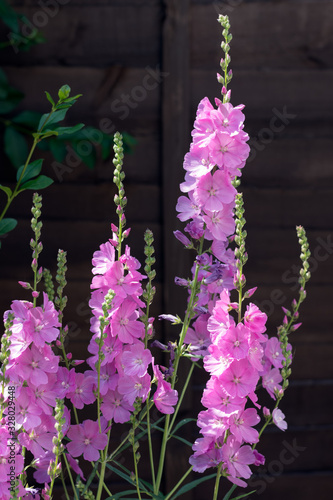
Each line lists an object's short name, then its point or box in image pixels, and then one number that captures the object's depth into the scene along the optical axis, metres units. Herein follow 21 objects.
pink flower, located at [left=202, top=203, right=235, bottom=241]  1.58
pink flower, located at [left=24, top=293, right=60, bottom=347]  1.54
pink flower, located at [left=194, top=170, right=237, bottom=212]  1.56
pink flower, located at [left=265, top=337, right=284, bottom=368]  1.64
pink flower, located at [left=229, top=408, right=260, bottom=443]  1.53
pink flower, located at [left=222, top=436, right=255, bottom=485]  1.54
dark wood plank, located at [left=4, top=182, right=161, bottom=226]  2.86
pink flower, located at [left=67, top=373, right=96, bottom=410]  1.60
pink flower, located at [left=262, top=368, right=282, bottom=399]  1.65
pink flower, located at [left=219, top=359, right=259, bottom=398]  1.51
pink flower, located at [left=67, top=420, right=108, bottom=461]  1.59
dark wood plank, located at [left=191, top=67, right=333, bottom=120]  2.88
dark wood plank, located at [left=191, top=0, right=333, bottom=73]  2.86
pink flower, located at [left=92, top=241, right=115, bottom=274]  1.59
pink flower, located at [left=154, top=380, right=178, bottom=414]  1.57
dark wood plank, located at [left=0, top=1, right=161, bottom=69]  2.83
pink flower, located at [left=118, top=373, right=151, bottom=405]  1.56
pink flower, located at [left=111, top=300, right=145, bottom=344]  1.56
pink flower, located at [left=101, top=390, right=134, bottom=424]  1.60
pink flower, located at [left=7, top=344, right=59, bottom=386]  1.54
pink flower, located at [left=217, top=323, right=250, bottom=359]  1.51
